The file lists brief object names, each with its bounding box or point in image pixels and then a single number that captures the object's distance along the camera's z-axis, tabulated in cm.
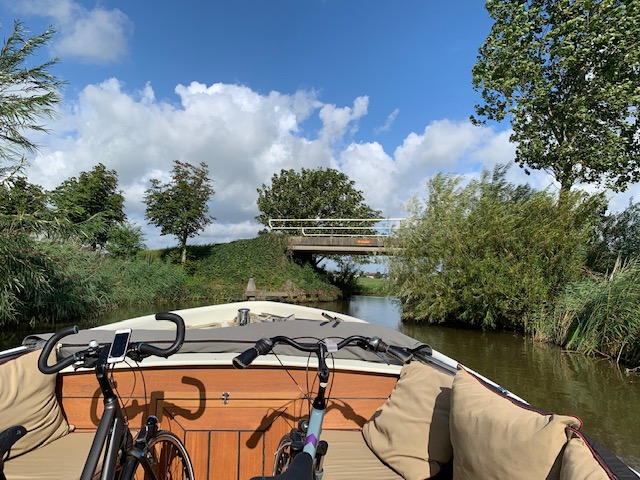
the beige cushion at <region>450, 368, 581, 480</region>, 125
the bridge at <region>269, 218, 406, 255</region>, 1893
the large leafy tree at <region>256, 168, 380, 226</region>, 3212
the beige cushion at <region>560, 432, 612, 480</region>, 106
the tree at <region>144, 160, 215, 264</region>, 2161
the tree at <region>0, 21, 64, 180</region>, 655
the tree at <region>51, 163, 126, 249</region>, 2023
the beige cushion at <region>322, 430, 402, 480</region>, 188
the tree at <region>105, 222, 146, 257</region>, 1966
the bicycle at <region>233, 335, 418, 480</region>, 116
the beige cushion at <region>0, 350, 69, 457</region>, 197
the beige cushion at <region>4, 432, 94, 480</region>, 180
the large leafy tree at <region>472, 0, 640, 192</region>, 1109
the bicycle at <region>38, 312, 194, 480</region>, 142
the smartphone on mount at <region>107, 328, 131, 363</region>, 150
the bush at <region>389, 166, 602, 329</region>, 1048
